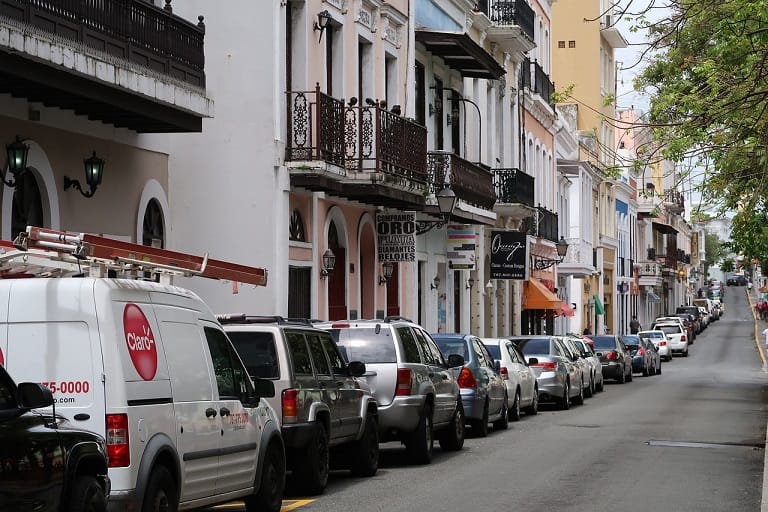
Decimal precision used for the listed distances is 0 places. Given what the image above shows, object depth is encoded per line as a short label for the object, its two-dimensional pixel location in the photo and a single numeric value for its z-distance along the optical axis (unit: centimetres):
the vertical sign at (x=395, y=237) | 3022
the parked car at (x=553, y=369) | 2905
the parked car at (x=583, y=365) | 3253
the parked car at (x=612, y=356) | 4235
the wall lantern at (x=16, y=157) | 1655
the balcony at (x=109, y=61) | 1484
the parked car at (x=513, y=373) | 2516
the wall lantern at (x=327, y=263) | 2623
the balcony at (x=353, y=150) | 2442
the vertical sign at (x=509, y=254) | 4162
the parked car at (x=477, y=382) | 2114
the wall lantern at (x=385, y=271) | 3028
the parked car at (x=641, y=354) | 4816
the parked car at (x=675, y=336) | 6838
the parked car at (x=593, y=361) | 3544
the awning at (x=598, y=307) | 6750
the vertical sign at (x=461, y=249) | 3653
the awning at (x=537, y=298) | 4831
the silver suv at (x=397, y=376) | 1711
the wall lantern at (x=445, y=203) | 3011
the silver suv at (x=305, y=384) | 1391
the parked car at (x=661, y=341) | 6265
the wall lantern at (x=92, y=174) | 1859
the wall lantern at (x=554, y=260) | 4944
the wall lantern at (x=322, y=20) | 2542
